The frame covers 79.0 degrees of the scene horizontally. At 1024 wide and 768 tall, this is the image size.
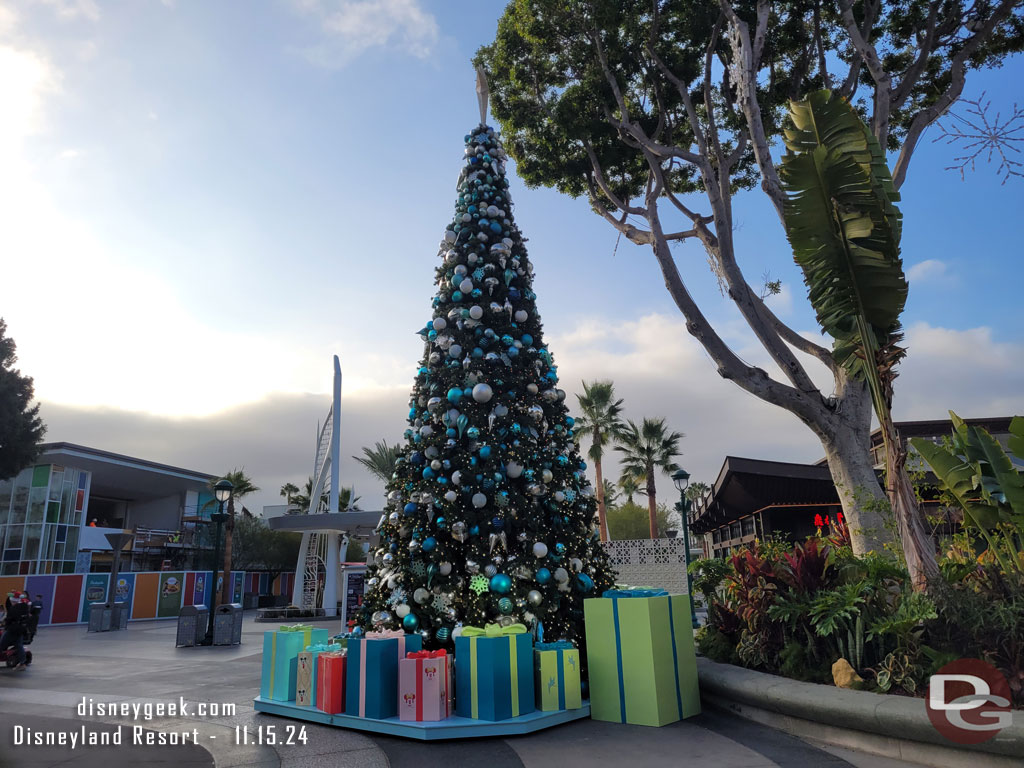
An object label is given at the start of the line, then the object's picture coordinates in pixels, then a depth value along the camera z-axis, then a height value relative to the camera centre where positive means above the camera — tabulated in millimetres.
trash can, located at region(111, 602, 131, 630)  20750 -2480
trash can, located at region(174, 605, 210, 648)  14547 -1997
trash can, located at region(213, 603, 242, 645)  14680 -2059
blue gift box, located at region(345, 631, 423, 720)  5254 -1171
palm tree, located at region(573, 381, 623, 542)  32938 +5673
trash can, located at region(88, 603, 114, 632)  20266 -2382
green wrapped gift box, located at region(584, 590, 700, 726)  5199 -1097
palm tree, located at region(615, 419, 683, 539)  33344 +4165
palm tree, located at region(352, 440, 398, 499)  36906 +4395
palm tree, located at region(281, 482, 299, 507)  51812 +3908
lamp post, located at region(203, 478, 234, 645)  14641 +595
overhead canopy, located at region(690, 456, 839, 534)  17297 +1246
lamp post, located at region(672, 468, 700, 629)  15136 +1102
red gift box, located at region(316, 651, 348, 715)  5453 -1271
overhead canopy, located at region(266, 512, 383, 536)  21922 +538
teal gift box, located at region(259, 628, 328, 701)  6074 -1216
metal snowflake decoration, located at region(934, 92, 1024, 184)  8469 +5124
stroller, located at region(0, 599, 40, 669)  10612 -1780
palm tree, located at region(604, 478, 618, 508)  45375 +3019
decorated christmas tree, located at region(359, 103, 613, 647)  6191 +559
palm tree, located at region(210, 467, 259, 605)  43969 +3795
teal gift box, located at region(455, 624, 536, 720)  5027 -1134
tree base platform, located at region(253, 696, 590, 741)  4848 -1499
